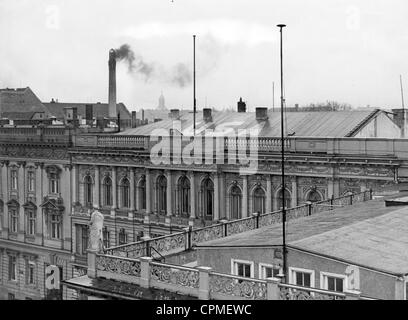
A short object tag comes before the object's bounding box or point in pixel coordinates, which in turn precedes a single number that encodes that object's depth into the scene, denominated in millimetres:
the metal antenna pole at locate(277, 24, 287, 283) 17219
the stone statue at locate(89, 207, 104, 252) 18938
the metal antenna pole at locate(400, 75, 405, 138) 50716
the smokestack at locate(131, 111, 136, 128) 82175
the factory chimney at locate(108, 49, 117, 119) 77875
